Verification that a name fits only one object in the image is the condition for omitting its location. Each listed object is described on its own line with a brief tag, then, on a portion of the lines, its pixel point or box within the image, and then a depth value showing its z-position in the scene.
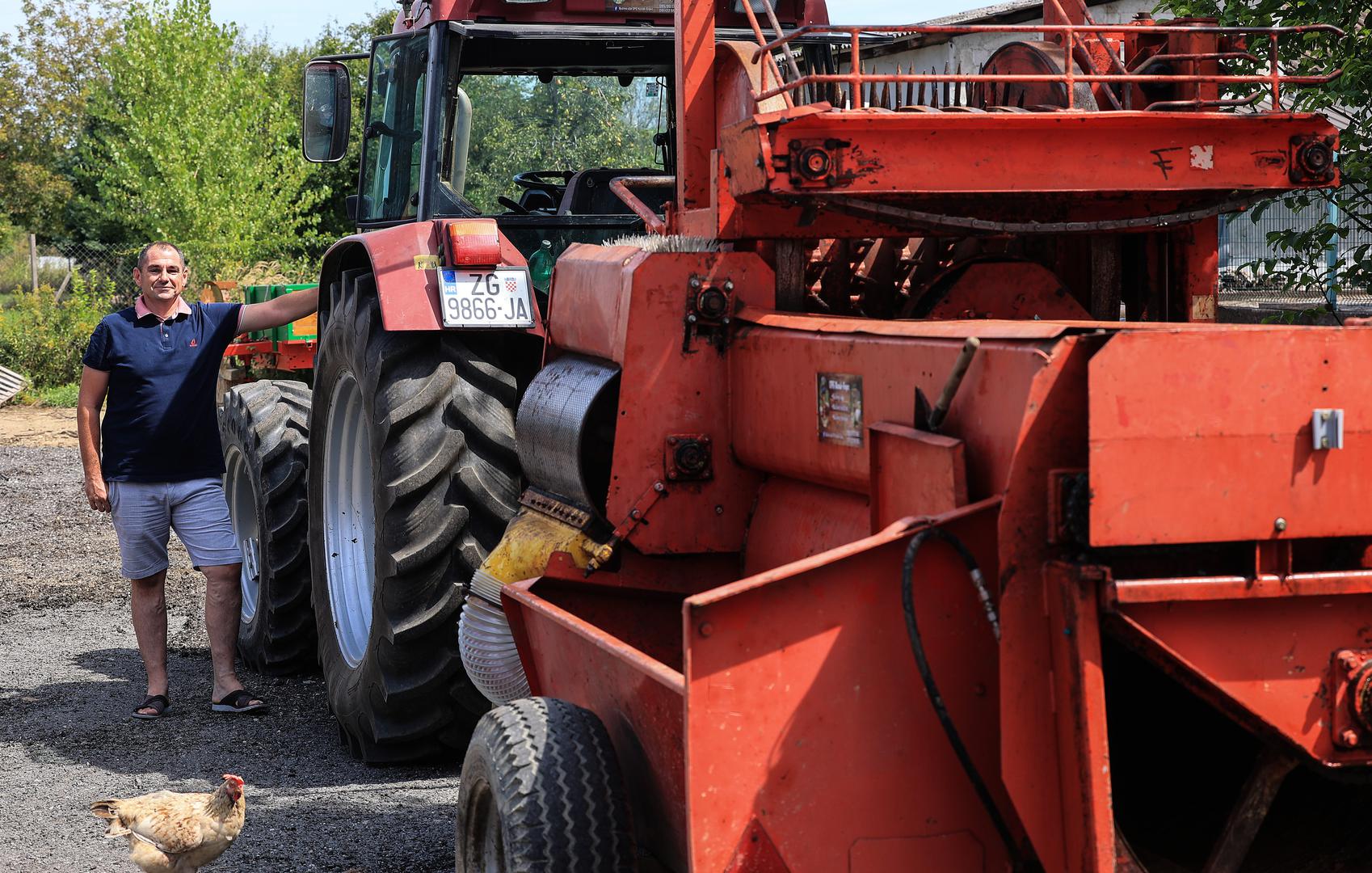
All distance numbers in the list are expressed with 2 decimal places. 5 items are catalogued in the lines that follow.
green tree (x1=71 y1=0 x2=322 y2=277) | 21.27
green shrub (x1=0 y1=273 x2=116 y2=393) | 19.39
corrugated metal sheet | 18.34
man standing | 5.92
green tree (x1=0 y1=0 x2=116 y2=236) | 33.84
